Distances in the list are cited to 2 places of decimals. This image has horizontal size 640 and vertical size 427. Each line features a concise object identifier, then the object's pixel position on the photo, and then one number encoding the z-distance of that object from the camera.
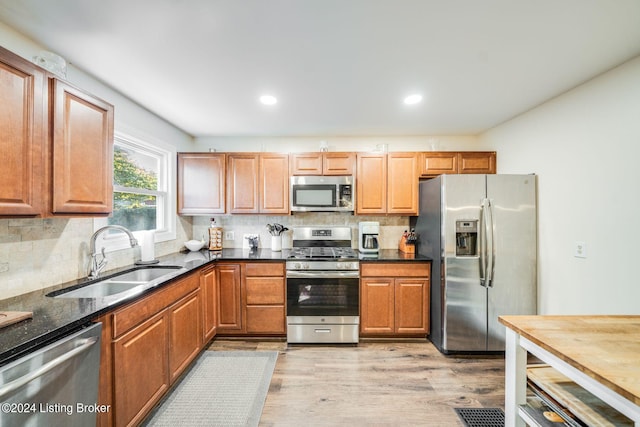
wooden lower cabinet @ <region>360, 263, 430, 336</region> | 2.87
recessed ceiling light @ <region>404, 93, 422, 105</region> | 2.30
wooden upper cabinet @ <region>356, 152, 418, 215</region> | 3.23
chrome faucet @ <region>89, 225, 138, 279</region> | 1.89
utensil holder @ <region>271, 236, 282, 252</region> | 3.32
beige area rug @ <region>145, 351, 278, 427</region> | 1.80
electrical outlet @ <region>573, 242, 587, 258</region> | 2.05
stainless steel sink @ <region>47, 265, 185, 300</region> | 1.66
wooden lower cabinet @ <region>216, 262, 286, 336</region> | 2.87
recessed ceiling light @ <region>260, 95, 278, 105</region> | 2.32
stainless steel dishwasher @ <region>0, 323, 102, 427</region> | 0.92
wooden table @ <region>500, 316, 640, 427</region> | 0.87
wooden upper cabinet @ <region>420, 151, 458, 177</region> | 3.22
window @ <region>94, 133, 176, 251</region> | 2.38
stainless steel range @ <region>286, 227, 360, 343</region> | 2.81
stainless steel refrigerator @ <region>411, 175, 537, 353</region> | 2.52
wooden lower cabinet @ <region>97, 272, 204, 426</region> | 1.42
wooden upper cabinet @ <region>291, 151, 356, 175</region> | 3.24
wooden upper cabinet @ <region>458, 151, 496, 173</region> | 3.20
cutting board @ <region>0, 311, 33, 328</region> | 1.10
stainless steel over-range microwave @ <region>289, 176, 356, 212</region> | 3.19
